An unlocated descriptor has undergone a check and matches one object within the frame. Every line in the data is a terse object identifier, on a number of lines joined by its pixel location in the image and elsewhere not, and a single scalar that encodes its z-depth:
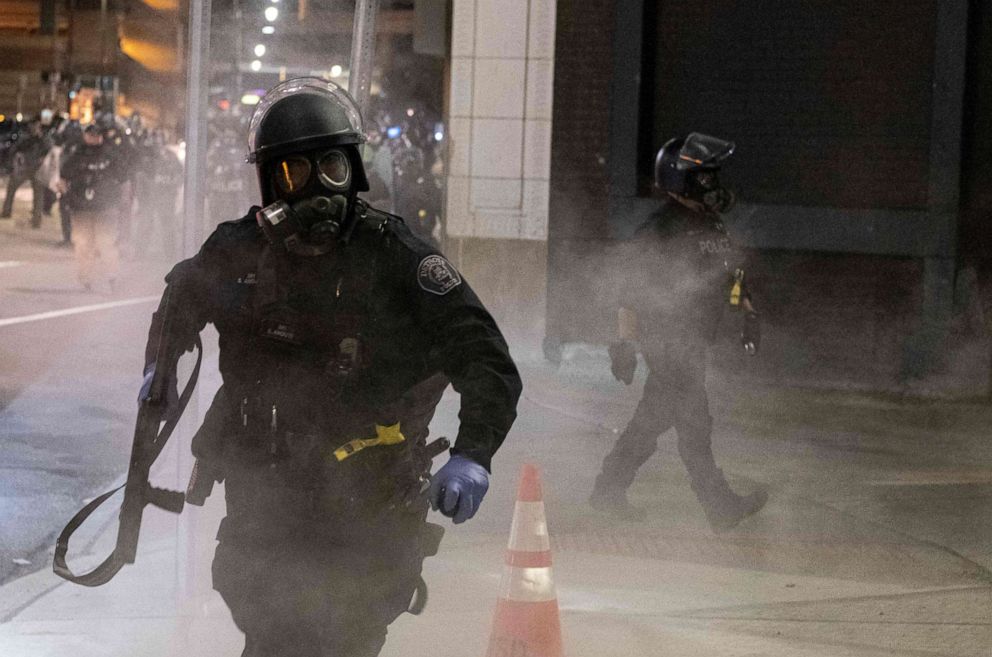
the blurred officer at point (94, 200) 31.39
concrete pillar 23.31
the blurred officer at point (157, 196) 45.50
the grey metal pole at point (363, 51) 11.80
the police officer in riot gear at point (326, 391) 6.80
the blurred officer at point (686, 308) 13.44
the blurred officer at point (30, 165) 52.35
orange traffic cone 8.36
